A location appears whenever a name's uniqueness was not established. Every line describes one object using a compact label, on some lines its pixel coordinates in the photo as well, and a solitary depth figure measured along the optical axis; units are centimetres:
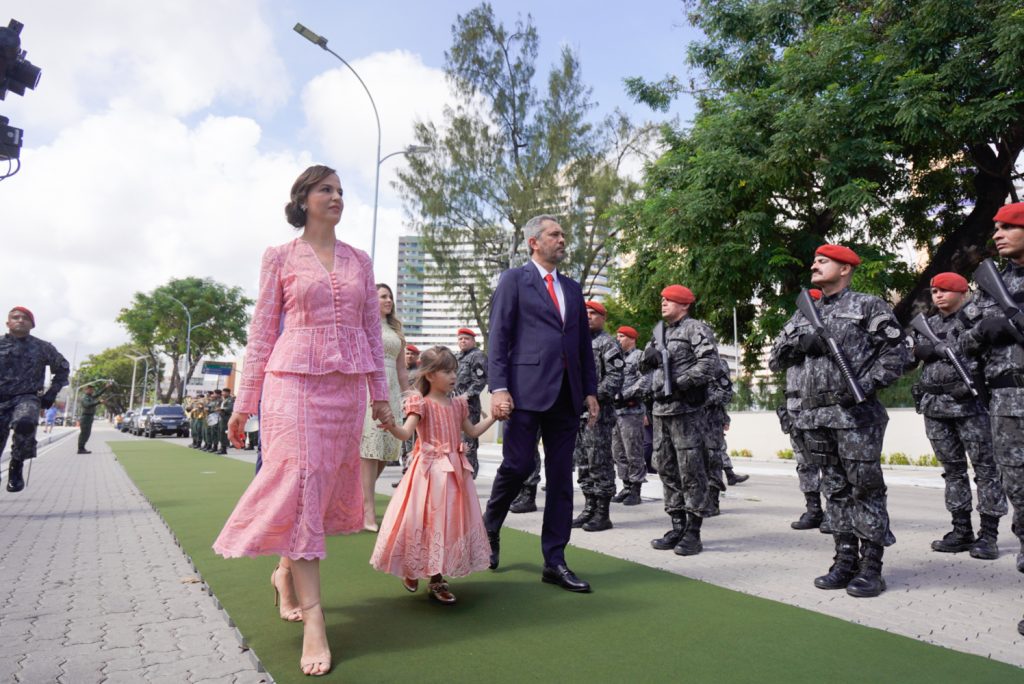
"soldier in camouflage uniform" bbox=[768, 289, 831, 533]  705
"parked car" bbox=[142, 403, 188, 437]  3668
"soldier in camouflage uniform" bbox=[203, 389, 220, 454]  2148
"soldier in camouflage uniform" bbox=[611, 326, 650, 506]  838
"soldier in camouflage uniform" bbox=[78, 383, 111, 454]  2048
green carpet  295
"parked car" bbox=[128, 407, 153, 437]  4268
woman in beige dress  623
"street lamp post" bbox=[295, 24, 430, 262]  1991
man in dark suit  434
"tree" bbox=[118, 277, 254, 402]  6456
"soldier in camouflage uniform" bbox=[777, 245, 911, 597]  432
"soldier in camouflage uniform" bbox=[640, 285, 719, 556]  543
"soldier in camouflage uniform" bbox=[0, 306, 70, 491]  774
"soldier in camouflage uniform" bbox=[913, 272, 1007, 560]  580
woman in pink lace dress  308
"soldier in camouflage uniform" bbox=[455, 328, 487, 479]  882
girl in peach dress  385
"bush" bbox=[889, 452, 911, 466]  1789
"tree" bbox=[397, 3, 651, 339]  2997
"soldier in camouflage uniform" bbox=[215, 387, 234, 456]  2079
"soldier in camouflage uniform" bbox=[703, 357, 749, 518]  766
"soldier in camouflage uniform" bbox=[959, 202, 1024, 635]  380
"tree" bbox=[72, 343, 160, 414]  10331
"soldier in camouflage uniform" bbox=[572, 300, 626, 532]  678
